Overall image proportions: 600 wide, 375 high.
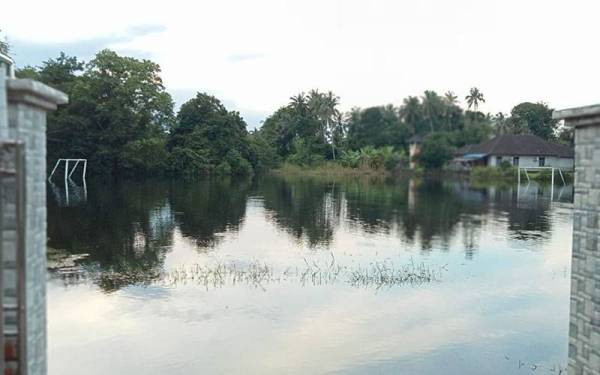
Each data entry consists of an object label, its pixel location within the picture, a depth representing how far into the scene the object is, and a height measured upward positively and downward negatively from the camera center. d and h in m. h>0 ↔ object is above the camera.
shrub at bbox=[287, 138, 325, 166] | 77.88 +2.28
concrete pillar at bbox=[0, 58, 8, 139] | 4.84 +0.52
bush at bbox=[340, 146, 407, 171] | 71.50 +1.99
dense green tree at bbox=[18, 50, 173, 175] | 52.03 +5.32
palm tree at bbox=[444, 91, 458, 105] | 81.50 +11.09
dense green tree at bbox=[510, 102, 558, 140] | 69.00 +6.95
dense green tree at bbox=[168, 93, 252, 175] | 63.19 +3.82
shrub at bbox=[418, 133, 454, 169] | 64.75 +2.75
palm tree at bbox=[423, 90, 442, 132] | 80.44 +9.94
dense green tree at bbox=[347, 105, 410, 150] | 78.25 +6.52
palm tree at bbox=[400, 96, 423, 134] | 81.00 +8.99
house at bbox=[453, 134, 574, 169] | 61.50 +2.52
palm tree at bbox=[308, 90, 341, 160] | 81.96 +9.19
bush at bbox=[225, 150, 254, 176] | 66.94 +1.13
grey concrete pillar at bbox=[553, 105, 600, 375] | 6.07 -0.76
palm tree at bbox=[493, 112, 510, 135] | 76.31 +7.06
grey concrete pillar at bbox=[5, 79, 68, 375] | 5.13 -0.19
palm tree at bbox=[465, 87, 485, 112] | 85.06 +11.67
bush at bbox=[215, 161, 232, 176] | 65.31 +0.39
